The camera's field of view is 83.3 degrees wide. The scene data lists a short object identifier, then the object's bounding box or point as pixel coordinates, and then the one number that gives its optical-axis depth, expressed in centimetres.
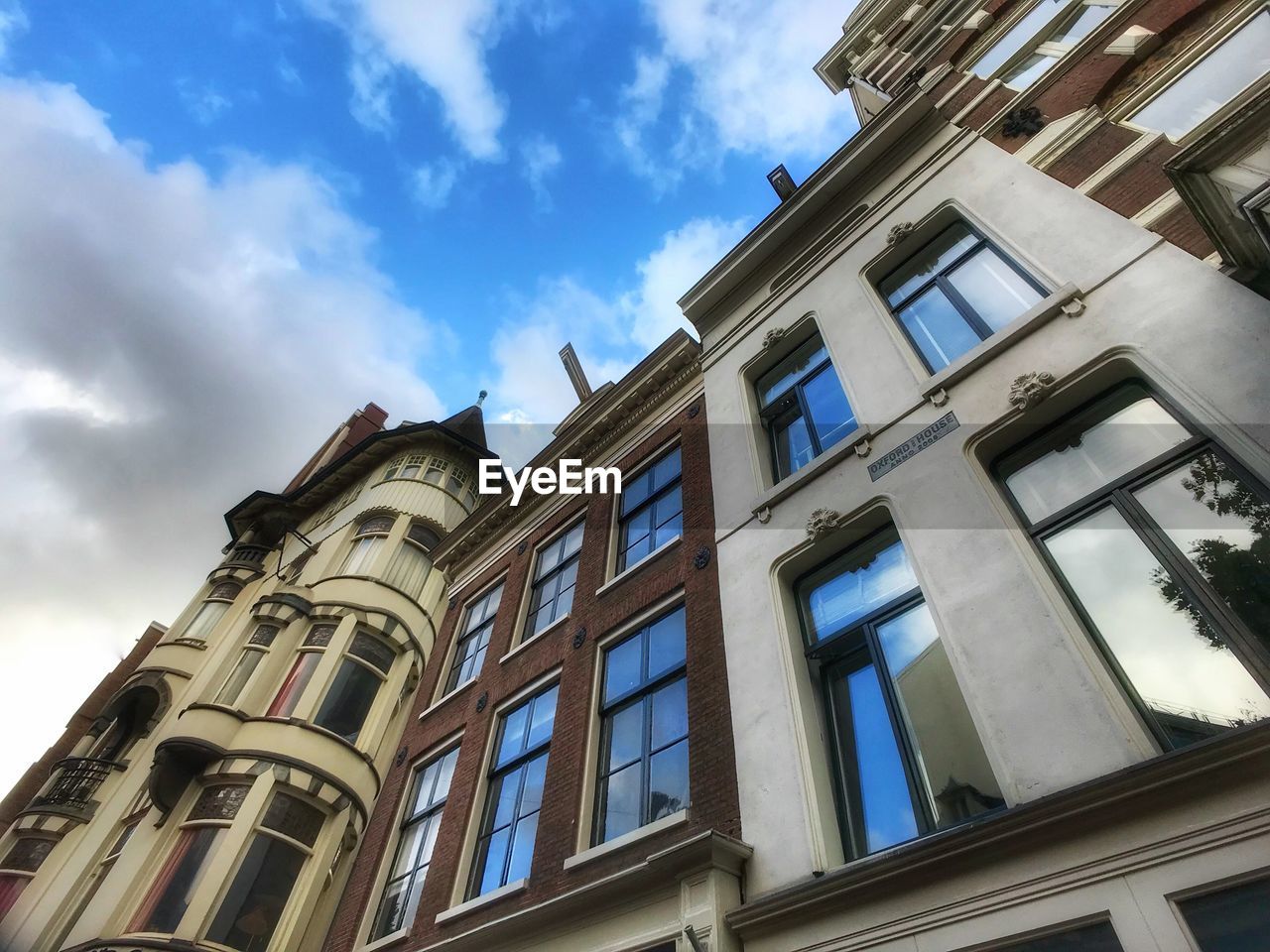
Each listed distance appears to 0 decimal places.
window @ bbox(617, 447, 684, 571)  1212
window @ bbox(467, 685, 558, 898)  981
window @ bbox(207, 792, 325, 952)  1377
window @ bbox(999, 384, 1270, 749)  488
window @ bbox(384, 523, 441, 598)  2175
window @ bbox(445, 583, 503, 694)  1482
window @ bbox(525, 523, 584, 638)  1359
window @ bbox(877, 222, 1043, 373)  845
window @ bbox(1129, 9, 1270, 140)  833
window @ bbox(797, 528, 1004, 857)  587
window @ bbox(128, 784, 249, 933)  1391
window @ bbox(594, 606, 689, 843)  850
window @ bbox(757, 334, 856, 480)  1009
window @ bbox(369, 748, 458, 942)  1102
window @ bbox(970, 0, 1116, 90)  1127
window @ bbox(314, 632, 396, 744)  1777
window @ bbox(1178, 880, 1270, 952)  380
